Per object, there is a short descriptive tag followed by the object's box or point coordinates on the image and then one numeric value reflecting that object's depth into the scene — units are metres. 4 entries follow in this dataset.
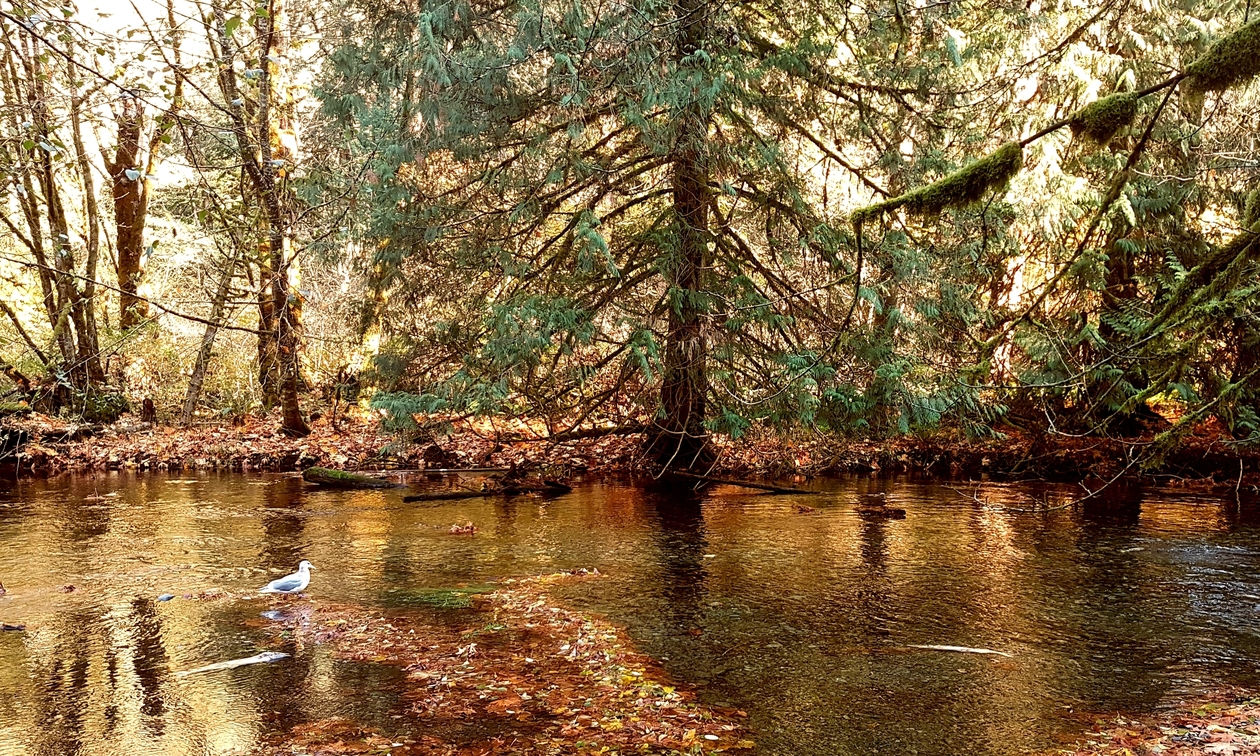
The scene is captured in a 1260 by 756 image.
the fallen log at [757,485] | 13.78
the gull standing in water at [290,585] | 7.86
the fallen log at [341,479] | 14.54
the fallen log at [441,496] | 13.32
